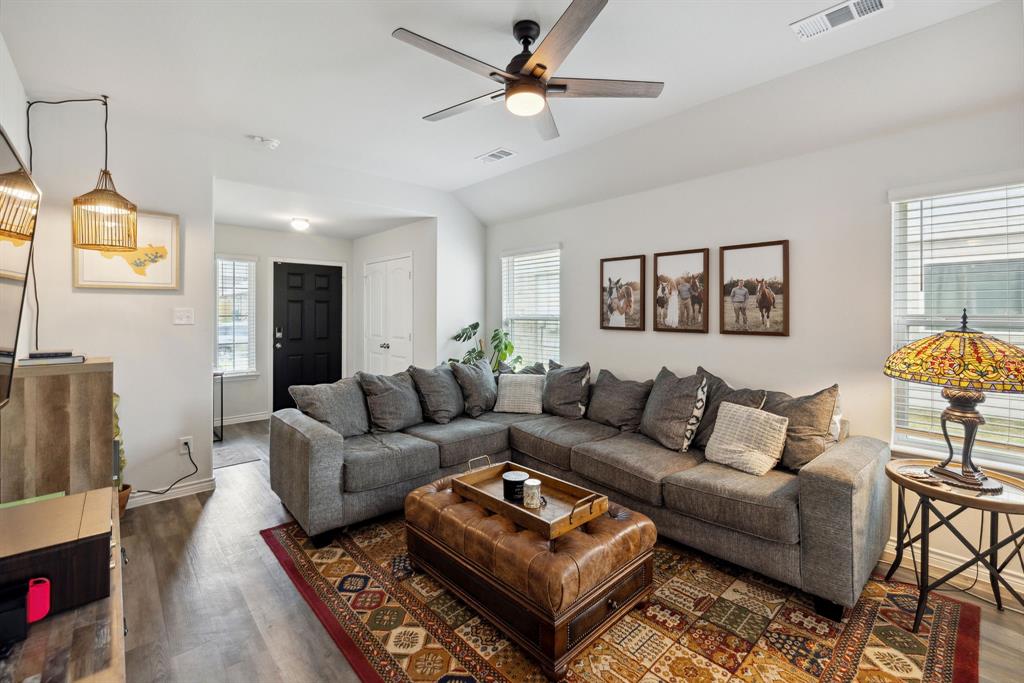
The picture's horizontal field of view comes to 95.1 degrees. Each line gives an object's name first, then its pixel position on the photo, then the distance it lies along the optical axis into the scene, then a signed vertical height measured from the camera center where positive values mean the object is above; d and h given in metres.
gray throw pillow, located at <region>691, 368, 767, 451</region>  2.98 -0.40
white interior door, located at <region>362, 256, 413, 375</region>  5.54 +0.26
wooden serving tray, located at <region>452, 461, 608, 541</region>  1.95 -0.77
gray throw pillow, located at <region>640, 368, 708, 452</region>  3.06 -0.49
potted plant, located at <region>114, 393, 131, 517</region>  2.87 -0.90
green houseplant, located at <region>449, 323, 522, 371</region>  4.96 -0.13
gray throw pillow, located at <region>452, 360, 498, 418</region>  3.93 -0.44
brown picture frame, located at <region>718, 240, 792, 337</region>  3.11 +0.29
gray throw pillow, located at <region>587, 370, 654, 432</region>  3.52 -0.50
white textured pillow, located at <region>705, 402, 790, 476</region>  2.63 -0.59
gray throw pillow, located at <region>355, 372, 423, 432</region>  3.43 -0.50
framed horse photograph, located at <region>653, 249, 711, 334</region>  3.54 +0.38
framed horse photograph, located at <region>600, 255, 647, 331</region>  3.95 +0.39
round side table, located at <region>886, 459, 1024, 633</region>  1.91 -0.67
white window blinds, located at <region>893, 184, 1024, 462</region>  2.37 +0.31
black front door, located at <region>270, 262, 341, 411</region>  6.01 +0.13
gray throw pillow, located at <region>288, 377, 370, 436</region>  3.19 -0.48
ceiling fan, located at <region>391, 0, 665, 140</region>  1.74 +1.15
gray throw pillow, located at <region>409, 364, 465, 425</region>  3.69 -0.47
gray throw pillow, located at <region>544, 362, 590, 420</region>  3.87 -0.46
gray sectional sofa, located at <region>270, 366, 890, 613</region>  2.12 -0.82
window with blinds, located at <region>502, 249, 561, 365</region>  4.76 +0.37
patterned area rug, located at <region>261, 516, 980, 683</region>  1.82 -1.27
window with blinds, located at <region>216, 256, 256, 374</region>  5.60 +0.25
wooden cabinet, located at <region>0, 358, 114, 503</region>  1.69 -0.36
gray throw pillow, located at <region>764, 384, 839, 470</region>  2.59 -0.50
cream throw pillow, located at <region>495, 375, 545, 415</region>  4.04 -0.49
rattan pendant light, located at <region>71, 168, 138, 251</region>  2.90 +0.72
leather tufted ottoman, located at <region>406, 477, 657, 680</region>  1.76 -0.96
